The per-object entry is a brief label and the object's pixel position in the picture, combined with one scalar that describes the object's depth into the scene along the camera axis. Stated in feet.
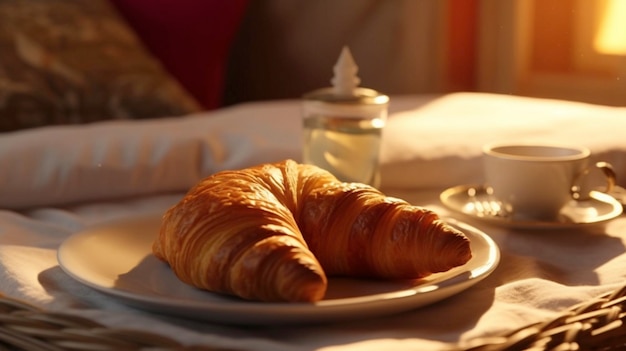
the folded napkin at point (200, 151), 3.41
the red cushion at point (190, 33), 5.50
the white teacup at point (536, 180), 3.12
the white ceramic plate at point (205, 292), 2.39
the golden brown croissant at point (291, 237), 2.43
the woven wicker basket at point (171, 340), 2.34
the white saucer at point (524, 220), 3.05
